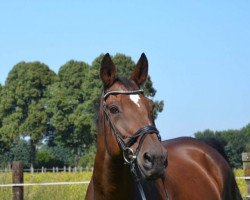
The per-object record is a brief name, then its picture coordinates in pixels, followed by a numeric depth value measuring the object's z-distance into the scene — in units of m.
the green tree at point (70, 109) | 53.00
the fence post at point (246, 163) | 9.77
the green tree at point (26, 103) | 55.53
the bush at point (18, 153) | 54.28
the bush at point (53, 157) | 58.53
